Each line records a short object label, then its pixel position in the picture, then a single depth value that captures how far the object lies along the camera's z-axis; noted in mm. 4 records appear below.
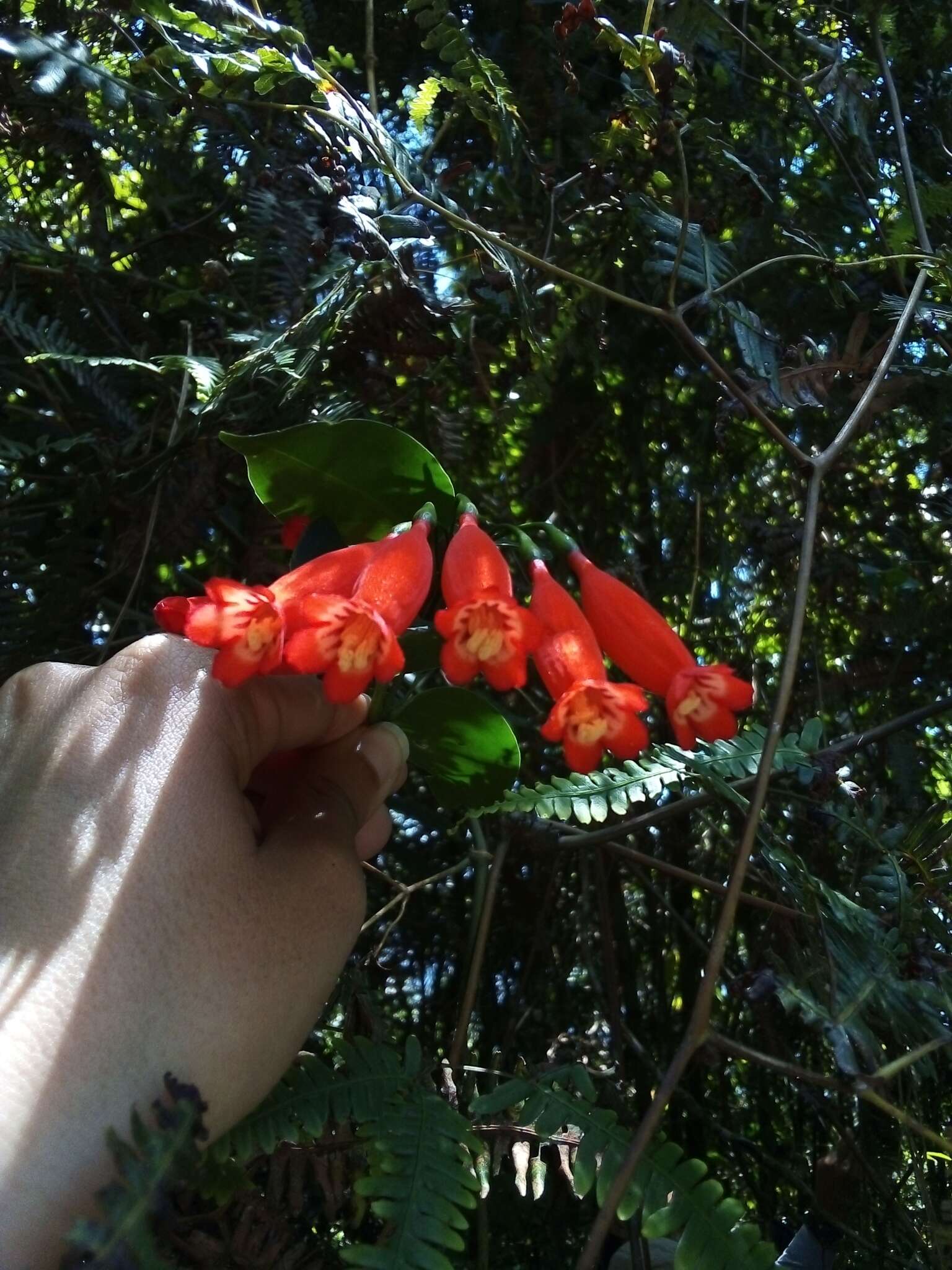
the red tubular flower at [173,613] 239
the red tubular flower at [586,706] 233
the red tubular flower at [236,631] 209
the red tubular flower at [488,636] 222
